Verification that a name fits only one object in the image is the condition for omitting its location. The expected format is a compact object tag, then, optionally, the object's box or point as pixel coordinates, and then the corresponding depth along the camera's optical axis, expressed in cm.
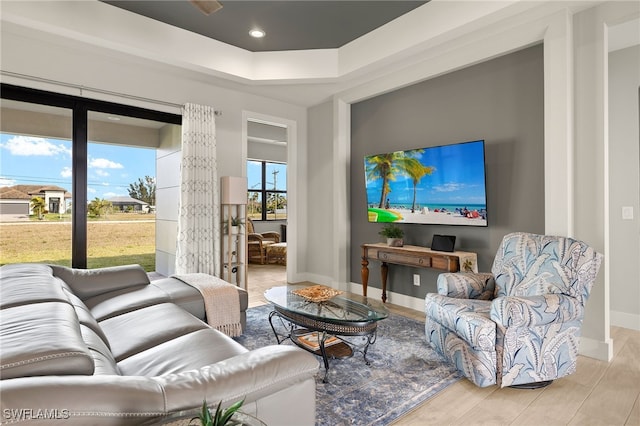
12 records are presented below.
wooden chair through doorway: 722
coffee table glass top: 243
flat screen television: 341
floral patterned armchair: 223
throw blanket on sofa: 293
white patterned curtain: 423
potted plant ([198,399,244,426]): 84
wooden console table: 337
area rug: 203
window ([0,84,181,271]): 345
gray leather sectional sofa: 85
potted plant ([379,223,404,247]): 402
